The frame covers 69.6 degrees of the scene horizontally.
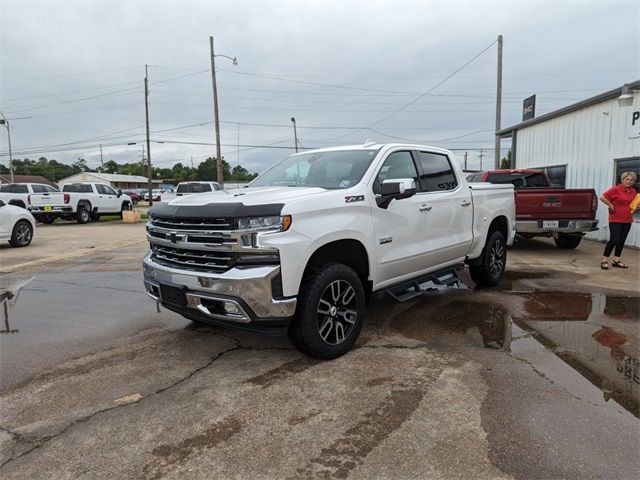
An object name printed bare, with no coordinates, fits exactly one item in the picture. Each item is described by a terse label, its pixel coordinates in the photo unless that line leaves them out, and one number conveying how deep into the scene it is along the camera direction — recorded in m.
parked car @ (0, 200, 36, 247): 11.36
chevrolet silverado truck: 3.53
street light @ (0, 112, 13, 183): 55.06
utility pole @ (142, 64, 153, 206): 33.59
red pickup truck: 9.41
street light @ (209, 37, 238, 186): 27.00
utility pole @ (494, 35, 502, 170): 21.14
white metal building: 10.75
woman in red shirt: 8.03
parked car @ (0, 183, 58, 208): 19.88
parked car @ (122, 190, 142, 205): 54.71
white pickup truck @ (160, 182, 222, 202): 19.80
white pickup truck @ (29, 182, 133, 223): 19.31
